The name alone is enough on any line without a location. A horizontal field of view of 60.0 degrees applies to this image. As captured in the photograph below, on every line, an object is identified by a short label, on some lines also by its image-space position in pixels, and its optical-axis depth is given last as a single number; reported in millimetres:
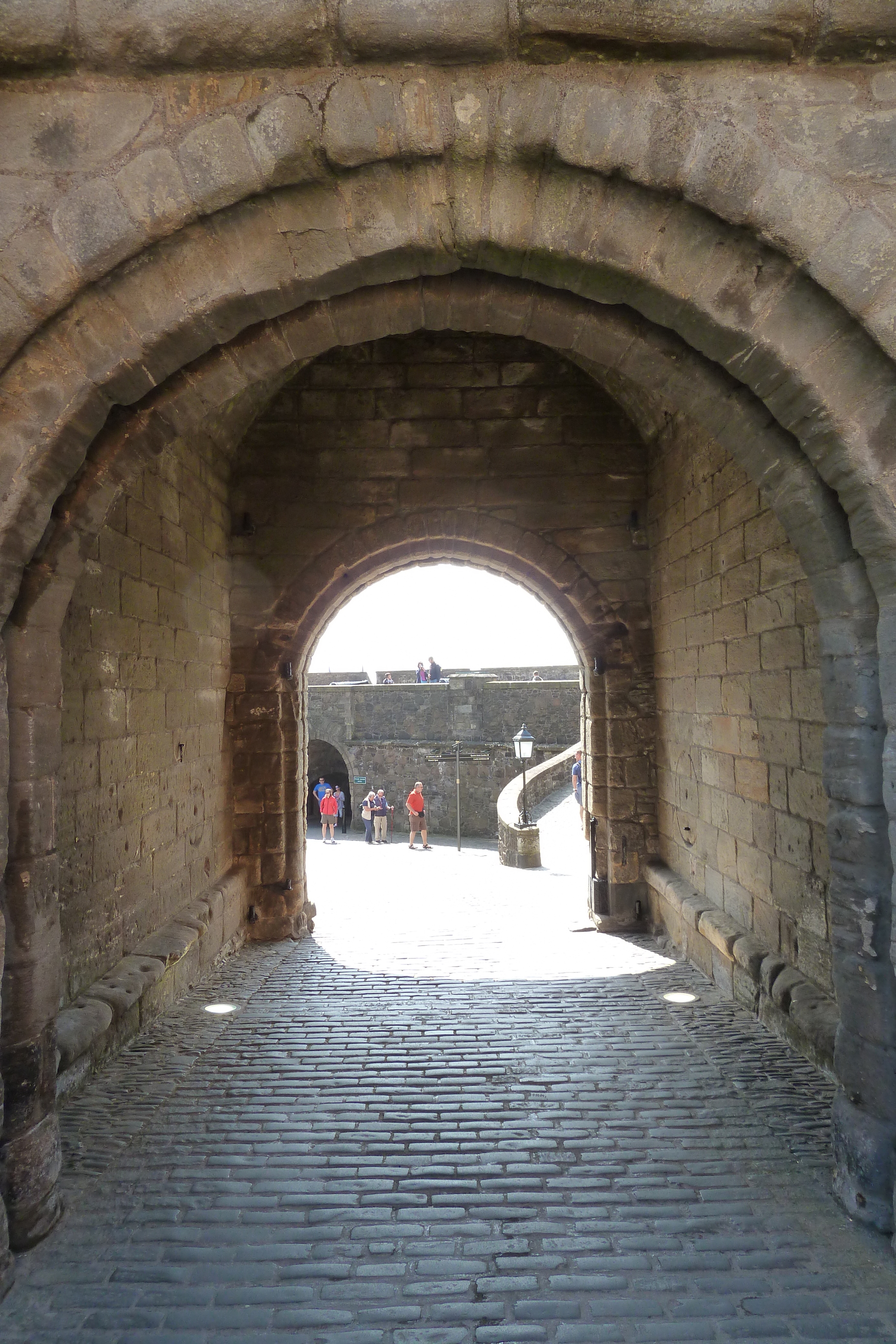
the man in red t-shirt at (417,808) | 14023
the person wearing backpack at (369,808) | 15289
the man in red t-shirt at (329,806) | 14406
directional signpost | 17753
